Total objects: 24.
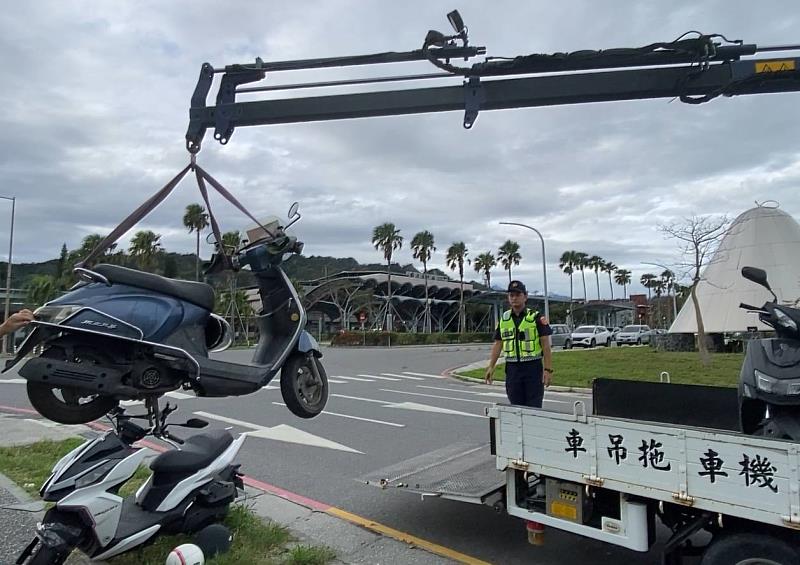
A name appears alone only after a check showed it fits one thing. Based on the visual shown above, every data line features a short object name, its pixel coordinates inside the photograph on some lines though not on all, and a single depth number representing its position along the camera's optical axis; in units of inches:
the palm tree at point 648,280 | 4334.4
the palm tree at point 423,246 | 2758.4
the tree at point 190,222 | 1349.8
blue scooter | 129.1
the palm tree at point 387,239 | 2630.4
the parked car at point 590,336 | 1658.5
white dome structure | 1111.0
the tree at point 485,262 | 3129.9
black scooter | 135.6
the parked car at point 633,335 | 1796.3
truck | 126.7
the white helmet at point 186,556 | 138.4
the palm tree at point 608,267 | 4152.1
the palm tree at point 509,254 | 3078.2
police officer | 253.4
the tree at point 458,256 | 2913.4
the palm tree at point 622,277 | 4599.4
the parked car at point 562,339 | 1682.0
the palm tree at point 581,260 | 3892.7
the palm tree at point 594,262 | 3954.2
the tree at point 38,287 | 1360.6
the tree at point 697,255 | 882.8
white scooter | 135.1
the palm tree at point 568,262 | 3892.7
